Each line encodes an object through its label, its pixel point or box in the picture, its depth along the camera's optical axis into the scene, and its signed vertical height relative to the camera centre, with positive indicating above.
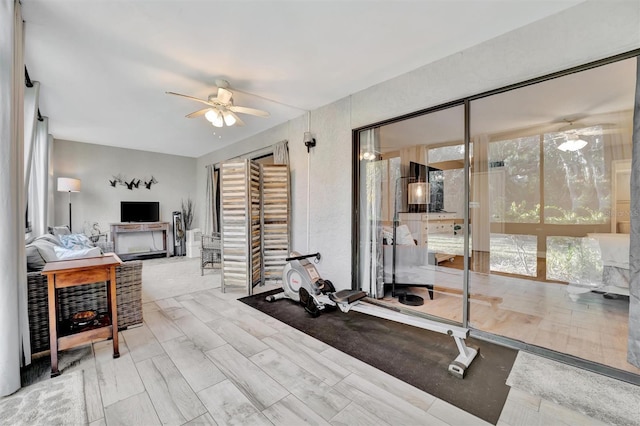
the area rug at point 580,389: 1.51 -1.19
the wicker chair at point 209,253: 4.88 -0.81
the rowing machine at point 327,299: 2.00 -0.97
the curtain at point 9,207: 1.65 +0.03
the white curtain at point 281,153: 4.50 +1.05
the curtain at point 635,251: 1.75 -0.28
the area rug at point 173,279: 3.78 -1.18
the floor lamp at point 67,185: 5.23 +0.56
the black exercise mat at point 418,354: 1.66 -1.20
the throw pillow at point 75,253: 3.06 -0.51
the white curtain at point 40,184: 3.93 +0.45
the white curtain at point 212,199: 6.65 +0.32
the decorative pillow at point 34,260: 2.27 -0.43
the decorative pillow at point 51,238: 3.46 -0.37
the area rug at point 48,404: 1.45 -1.18
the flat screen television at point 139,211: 6.31 +0.01
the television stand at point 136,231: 5.98 -0.56
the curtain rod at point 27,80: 2.83 +1.50
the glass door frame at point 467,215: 1.86 -0.04
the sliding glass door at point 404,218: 3.33 -0.09
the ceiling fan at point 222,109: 3.04 +1.25
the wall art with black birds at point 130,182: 6.26 +0.75
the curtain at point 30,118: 2.52 +1.04
